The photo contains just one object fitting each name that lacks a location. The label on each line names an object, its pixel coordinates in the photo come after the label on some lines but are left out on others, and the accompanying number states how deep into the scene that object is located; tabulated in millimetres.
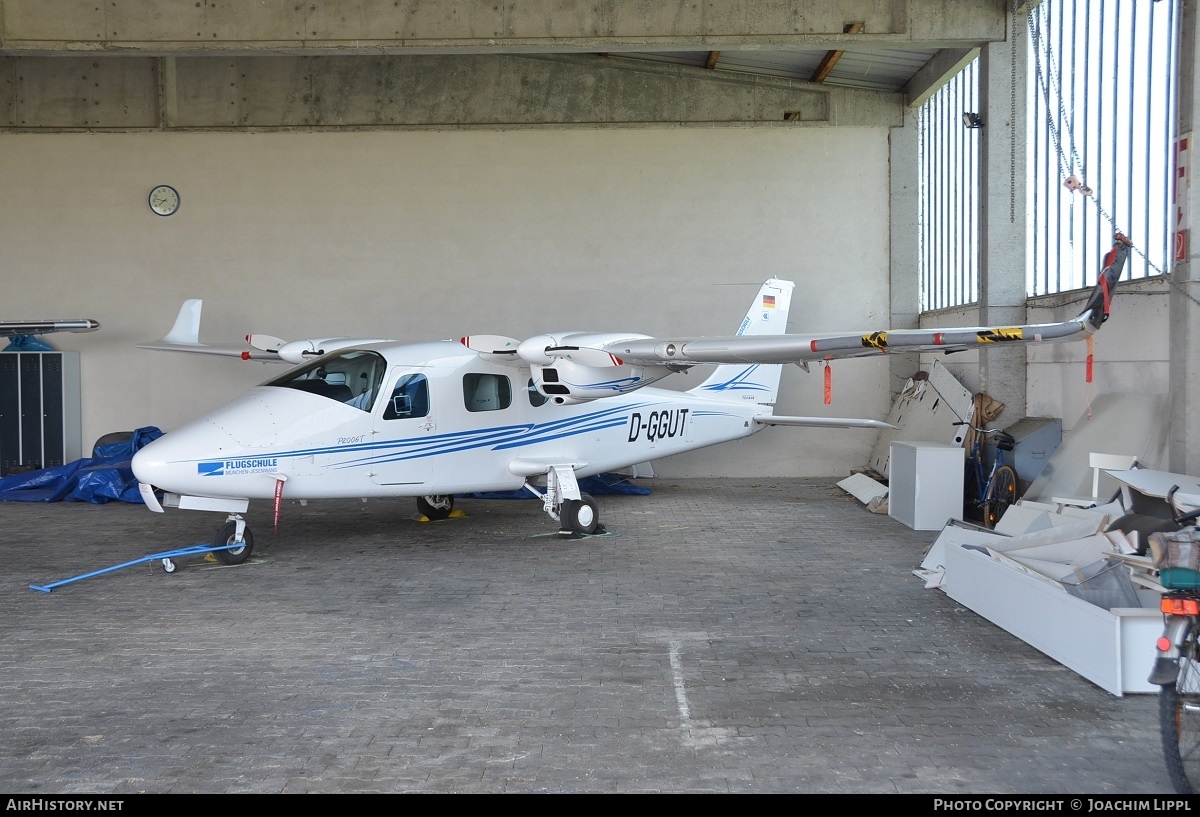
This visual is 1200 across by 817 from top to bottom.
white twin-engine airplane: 7535
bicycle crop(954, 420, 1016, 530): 9633
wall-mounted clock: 13781
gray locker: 13234
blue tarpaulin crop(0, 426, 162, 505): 11938
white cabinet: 9664
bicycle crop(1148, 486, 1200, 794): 3316
